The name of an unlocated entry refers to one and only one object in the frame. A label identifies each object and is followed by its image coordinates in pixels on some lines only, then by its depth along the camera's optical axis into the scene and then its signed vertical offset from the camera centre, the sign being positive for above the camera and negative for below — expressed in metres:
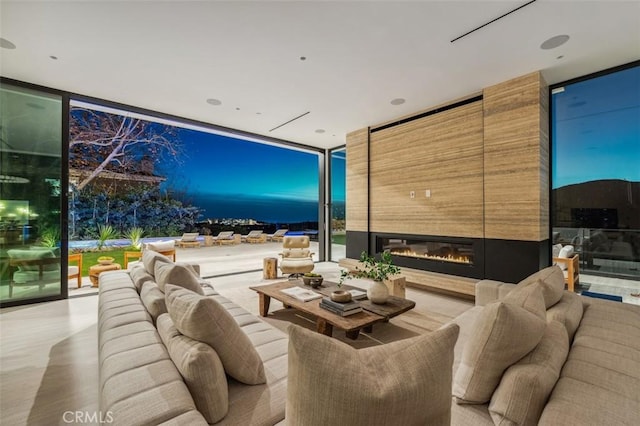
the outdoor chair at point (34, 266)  3.71 -0.71
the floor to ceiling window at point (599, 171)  3.34 +0.57
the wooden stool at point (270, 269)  5.35 -1.05
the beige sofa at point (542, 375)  0.97 -0.67
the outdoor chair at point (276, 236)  14.27 -1.07
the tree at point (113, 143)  7.17 +2.14
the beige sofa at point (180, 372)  0.98 -0.66
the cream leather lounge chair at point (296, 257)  4.93 -0.83
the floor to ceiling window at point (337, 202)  7.22 +0.36
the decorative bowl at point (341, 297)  2.69 -0.80
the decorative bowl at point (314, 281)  3.38 -0.82
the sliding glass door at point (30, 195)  3.65 +0.29
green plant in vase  2.75 -0.64
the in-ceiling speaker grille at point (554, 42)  2.78 +1.80
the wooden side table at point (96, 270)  4.55 -0.90
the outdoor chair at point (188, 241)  10.93 -1.01
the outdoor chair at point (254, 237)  13.29 -1.06
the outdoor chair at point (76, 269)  4.23 -0.84
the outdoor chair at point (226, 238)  12.04 -1.01
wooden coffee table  2.34 -0.91
